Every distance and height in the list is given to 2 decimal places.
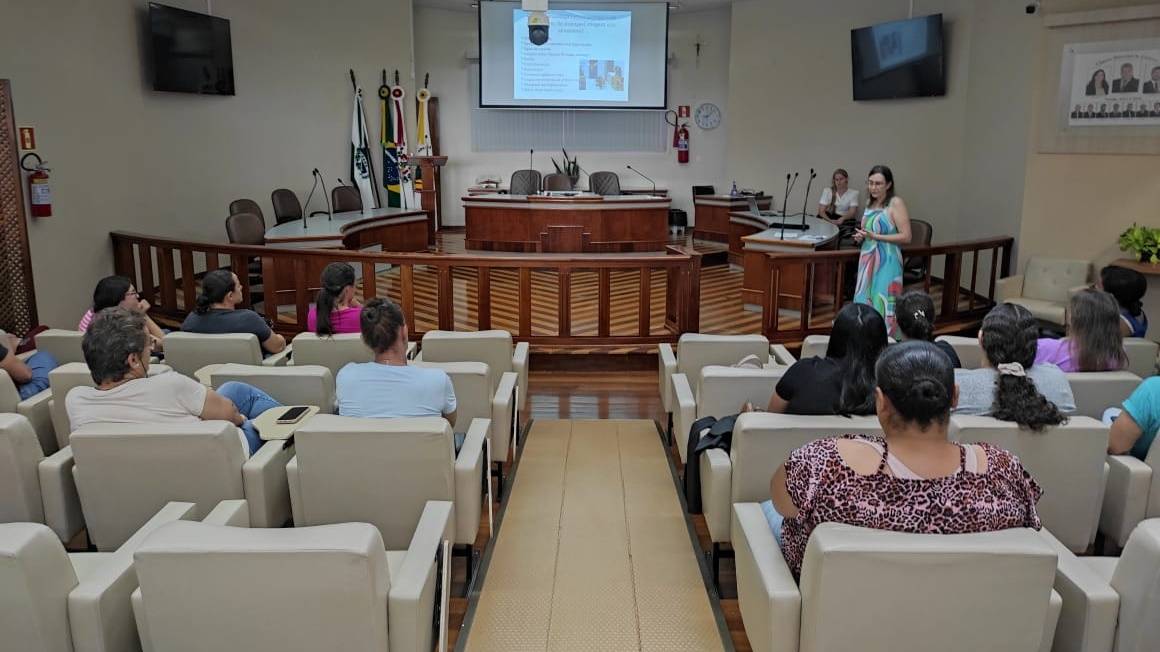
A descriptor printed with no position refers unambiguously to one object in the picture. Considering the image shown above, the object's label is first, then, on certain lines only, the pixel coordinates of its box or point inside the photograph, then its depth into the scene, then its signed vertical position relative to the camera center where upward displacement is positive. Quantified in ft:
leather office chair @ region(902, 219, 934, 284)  26.76 -2.24
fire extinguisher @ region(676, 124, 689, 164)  43.93 +1.17
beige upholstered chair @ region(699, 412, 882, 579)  8.73 -3.07
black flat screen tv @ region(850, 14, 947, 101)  29.17 +3.86
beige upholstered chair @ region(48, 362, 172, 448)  10.87 -2.81
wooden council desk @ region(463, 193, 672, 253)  34.12 -2.24
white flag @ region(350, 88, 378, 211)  37.55 +0.60
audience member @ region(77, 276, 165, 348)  13.19 -2.00
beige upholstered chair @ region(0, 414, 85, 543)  8.84 -3.38
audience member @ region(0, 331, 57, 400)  11.59 -2.88
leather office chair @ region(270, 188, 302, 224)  31.99 -1.53
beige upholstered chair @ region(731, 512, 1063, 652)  5.98 -3.02
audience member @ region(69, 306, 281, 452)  8.99 -2.35
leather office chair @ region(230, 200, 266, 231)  29.07 -1.44
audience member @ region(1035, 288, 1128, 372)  11.25 -2.17
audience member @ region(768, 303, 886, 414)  9.26 -2.27
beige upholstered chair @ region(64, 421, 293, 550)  8.49 -3.12
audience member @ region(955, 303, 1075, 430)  9.17 -2.37
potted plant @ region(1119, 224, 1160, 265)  21.17 -1.87
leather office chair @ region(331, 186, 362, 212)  34.94 -1.38
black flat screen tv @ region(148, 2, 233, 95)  26.40 +3.68
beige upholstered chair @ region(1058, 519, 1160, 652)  6.32 -3.32
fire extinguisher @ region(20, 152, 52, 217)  20.68 -0.59
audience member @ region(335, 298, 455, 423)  9.80 -2.57
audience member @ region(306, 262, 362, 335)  13.83 -2.25
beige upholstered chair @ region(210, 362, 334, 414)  11.04 -2.79
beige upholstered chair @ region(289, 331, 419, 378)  13.25 -2.86
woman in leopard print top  6.37 -2.30
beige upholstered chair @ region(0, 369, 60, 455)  10.69 -3.15
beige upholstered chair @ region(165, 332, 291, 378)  12.84 -2.78
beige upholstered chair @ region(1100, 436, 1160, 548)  9.49 -3.59
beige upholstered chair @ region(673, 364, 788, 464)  11.51 -3.01
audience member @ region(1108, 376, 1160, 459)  9.58 -2.84
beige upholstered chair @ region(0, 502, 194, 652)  5.96 -3.22
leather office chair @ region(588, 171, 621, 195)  40.11 -0.78
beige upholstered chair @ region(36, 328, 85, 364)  13.57 -2.87
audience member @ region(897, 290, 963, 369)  11.52 -2.00
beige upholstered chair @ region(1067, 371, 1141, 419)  10.74 -2.75
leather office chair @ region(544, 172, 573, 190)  39.88 -0.73
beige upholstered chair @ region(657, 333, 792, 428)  14.08 -3.02
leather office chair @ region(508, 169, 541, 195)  39.88 -0.79
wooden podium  36.81 -0.92
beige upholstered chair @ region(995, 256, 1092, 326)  22.49 -3.05
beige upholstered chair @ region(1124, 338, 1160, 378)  13.26 -2.90
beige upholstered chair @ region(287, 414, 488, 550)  8.49 -3.09
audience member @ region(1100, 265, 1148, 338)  14.12 -2.01
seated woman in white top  32.12 -1.30
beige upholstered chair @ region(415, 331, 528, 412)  13.94 -3.01
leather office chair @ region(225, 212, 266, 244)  26.40 -2.01
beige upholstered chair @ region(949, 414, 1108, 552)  9.10 -3.14
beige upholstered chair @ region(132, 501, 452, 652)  5.99 -3.02
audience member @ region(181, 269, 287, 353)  13.73 -2.39
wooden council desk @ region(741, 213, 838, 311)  24.00 -2.86
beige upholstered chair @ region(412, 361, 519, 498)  11.83 -3.37
